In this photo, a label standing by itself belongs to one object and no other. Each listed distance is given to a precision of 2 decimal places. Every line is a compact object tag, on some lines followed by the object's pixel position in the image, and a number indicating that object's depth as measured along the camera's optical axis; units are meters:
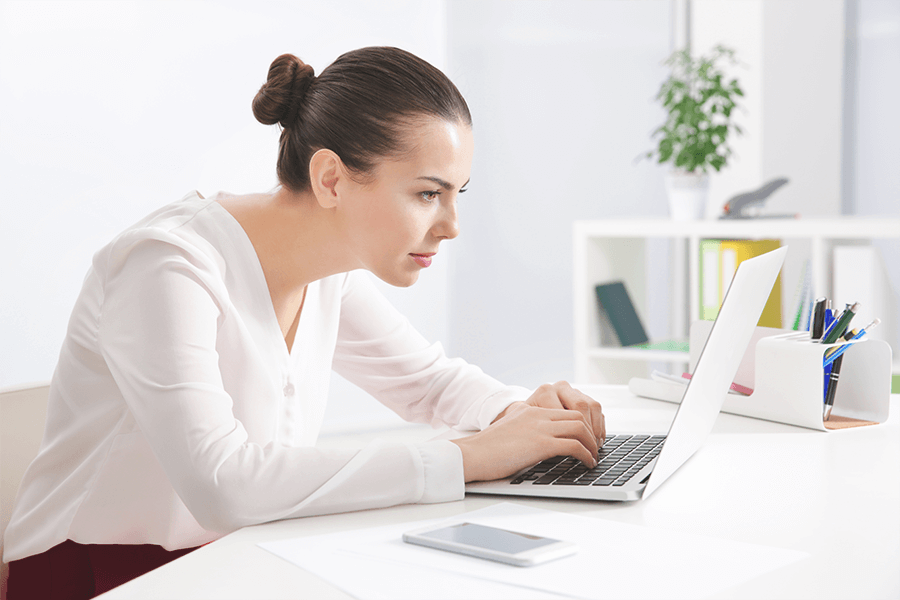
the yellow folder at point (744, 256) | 2.88
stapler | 2.98
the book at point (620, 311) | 3.23
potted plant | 3.06
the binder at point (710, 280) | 3.05
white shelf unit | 2.77
